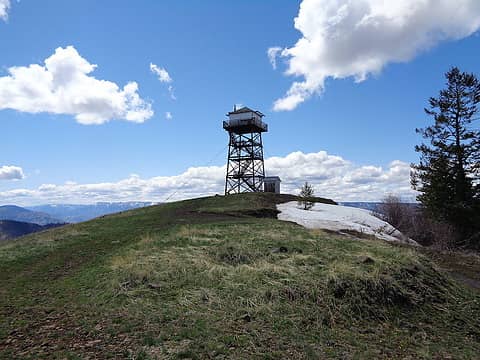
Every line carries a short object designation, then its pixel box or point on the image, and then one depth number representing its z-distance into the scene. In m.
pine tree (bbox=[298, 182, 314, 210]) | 32.08
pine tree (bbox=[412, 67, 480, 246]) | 26.66
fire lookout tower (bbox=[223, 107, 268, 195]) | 41.47
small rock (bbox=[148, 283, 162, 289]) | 9.62
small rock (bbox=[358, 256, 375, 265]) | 10.99
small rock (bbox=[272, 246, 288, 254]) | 12.78
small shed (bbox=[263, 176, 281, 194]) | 44.88
